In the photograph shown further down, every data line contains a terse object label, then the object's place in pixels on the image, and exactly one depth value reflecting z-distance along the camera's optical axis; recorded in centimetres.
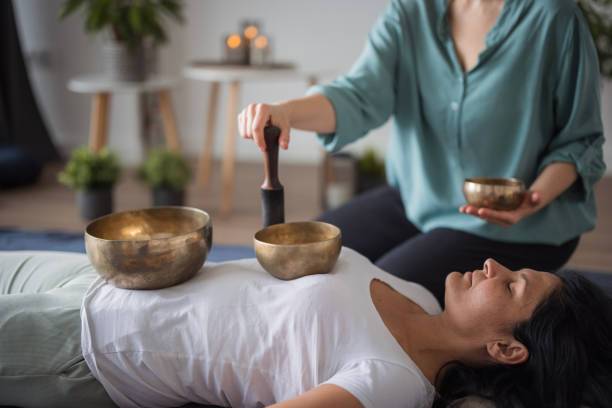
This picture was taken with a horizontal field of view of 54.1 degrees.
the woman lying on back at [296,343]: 108
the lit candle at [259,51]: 344
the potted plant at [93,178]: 318
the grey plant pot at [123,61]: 347
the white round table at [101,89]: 335
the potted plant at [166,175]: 327
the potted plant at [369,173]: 358
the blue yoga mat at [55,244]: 197
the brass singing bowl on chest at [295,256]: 113
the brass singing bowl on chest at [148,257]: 110
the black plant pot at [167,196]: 330
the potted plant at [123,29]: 339
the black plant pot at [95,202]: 321
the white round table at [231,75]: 328
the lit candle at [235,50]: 343
